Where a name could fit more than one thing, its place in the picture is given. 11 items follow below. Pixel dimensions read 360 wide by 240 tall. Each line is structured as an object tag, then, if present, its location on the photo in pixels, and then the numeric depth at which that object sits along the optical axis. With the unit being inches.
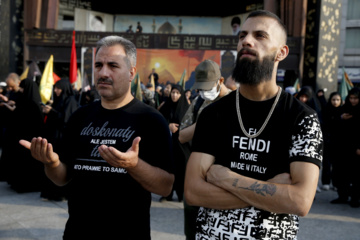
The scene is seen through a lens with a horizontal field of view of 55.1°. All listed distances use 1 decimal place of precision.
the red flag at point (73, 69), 297.4
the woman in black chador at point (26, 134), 227.8
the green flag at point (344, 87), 442.0
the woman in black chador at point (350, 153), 212.2
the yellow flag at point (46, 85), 259.3
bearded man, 56.4
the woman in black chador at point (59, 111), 229.5
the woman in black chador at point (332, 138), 228.1
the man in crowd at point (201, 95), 116.1
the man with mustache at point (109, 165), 72.1
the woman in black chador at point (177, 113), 211.8
